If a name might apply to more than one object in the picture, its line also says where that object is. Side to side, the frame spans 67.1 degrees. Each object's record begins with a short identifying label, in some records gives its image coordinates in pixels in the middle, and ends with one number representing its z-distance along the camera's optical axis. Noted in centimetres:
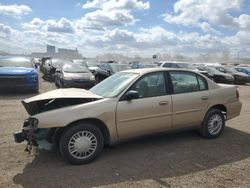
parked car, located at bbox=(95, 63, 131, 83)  1199
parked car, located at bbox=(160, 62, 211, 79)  1399
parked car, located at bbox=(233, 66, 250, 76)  1653
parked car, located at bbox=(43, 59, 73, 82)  1272
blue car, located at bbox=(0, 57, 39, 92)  775
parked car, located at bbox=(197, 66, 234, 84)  1423
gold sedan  303
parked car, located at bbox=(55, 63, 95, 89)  920
